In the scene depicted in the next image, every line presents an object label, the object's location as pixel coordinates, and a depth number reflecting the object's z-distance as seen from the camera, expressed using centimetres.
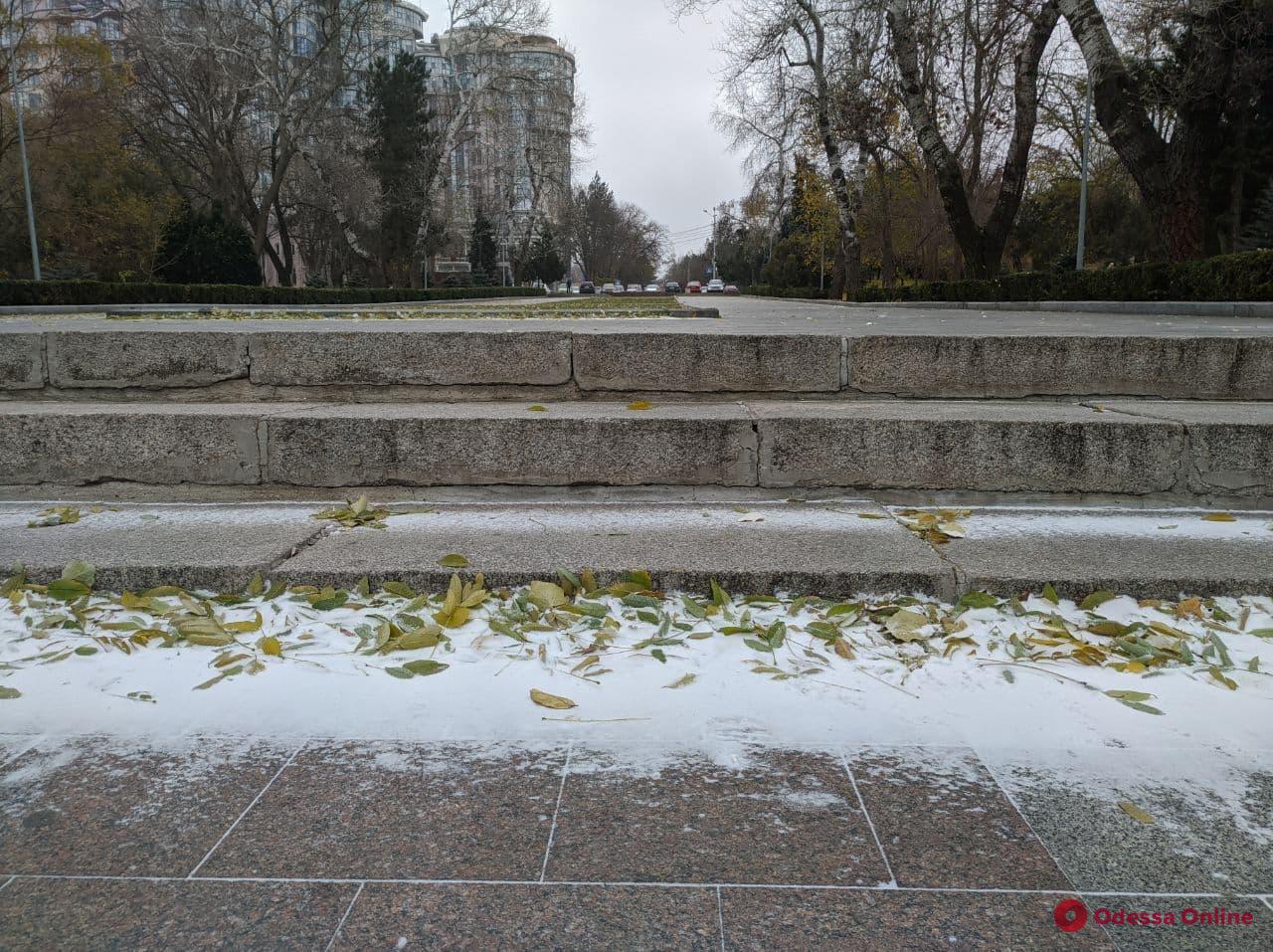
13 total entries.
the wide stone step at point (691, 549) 262
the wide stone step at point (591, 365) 416
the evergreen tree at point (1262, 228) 2064
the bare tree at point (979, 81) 1723
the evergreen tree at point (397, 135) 3847
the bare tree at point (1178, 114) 1415
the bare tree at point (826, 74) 2109
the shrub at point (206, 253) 2938
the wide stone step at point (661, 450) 339
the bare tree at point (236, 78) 2694
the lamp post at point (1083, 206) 2143
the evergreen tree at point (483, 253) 5806
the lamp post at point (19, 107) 2356
